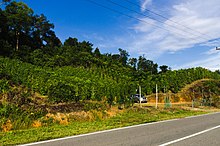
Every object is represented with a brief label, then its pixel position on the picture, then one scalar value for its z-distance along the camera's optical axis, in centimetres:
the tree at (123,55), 4622
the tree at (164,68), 4145
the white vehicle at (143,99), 2346
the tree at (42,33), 4169
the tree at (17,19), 3626
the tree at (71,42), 4400
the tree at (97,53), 3478
